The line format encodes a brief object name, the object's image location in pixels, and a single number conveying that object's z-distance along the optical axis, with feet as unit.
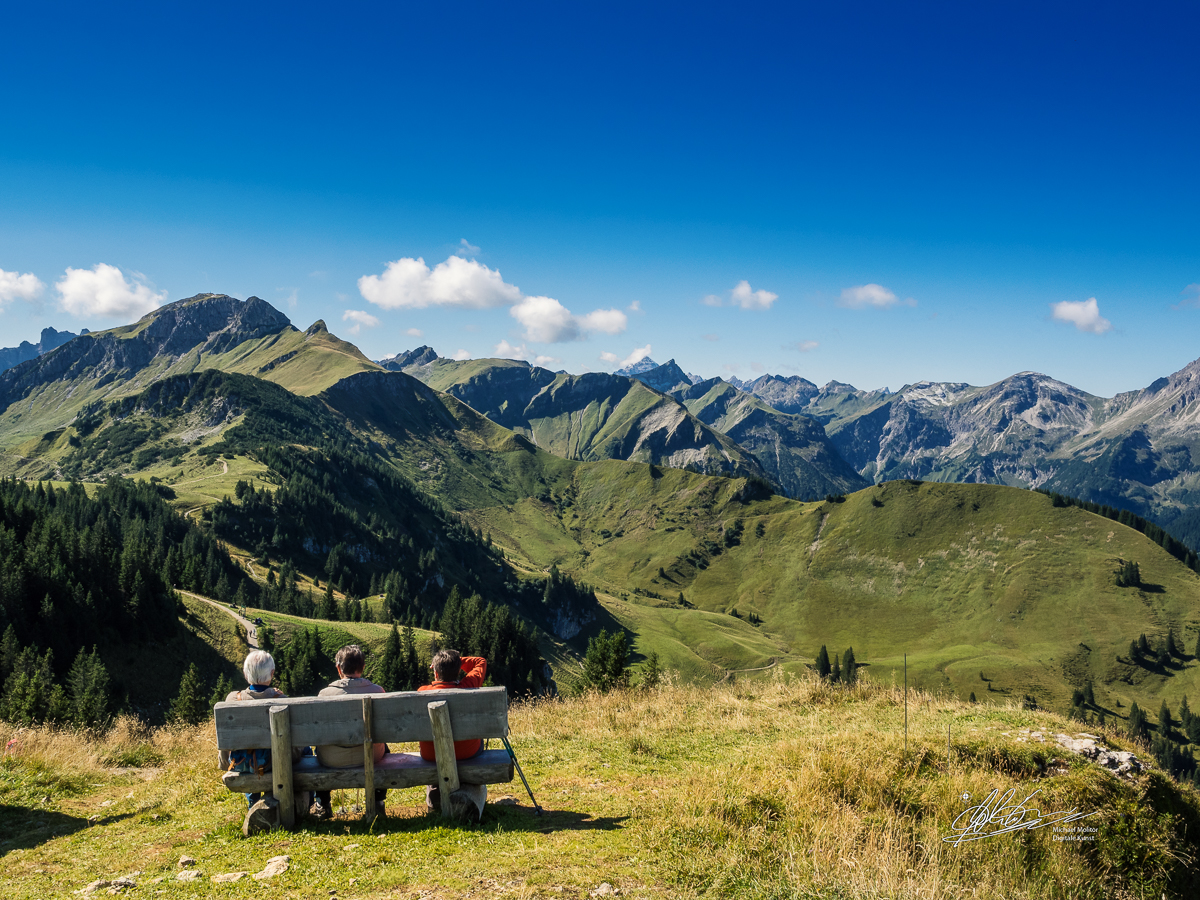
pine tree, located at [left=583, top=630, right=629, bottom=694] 134.82
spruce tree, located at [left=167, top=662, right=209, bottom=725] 186.70
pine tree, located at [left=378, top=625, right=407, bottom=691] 260.83
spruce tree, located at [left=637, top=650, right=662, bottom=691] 76.41
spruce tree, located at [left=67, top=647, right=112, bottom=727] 172.76
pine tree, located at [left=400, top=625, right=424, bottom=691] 270.87
